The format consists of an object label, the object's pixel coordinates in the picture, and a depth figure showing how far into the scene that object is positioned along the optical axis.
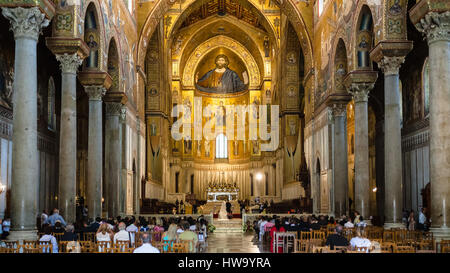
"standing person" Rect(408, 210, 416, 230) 20.78
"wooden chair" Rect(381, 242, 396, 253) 10.91
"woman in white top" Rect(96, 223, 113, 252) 12.70
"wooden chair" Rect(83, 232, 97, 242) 15.19
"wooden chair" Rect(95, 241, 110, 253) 10.94
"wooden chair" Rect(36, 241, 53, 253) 10.10
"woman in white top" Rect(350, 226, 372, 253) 11.05
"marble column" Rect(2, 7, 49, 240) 14.25
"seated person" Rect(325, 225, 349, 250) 11.44
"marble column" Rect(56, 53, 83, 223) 18.56
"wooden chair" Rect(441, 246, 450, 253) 10.11
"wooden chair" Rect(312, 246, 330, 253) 10.52
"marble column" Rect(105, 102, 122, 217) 26.59
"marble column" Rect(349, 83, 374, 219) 22.25
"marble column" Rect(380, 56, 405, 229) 18.52
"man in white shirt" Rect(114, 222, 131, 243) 12.60
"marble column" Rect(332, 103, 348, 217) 26.17
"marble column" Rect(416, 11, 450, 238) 14.08
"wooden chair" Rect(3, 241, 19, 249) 13.06
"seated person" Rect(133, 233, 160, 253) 9.13
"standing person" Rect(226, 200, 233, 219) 39.16
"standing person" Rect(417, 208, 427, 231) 21.36
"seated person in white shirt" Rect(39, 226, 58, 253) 11.63
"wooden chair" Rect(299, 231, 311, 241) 15.98
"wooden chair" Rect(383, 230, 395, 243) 14.55
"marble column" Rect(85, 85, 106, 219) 22.48
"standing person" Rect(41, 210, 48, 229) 19.53
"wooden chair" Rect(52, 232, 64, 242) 13.01
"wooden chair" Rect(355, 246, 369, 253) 9.98
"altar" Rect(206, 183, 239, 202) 49.09
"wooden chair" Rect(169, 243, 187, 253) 10.68
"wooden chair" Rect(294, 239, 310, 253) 13.53
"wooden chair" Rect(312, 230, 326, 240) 15.83
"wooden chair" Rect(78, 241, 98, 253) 11.34
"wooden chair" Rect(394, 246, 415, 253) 10.71
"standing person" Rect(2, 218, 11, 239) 17.40
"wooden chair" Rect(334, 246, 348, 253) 10.88
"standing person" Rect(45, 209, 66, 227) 17.62
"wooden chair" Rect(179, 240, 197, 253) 14.06
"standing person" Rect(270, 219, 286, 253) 17.75
